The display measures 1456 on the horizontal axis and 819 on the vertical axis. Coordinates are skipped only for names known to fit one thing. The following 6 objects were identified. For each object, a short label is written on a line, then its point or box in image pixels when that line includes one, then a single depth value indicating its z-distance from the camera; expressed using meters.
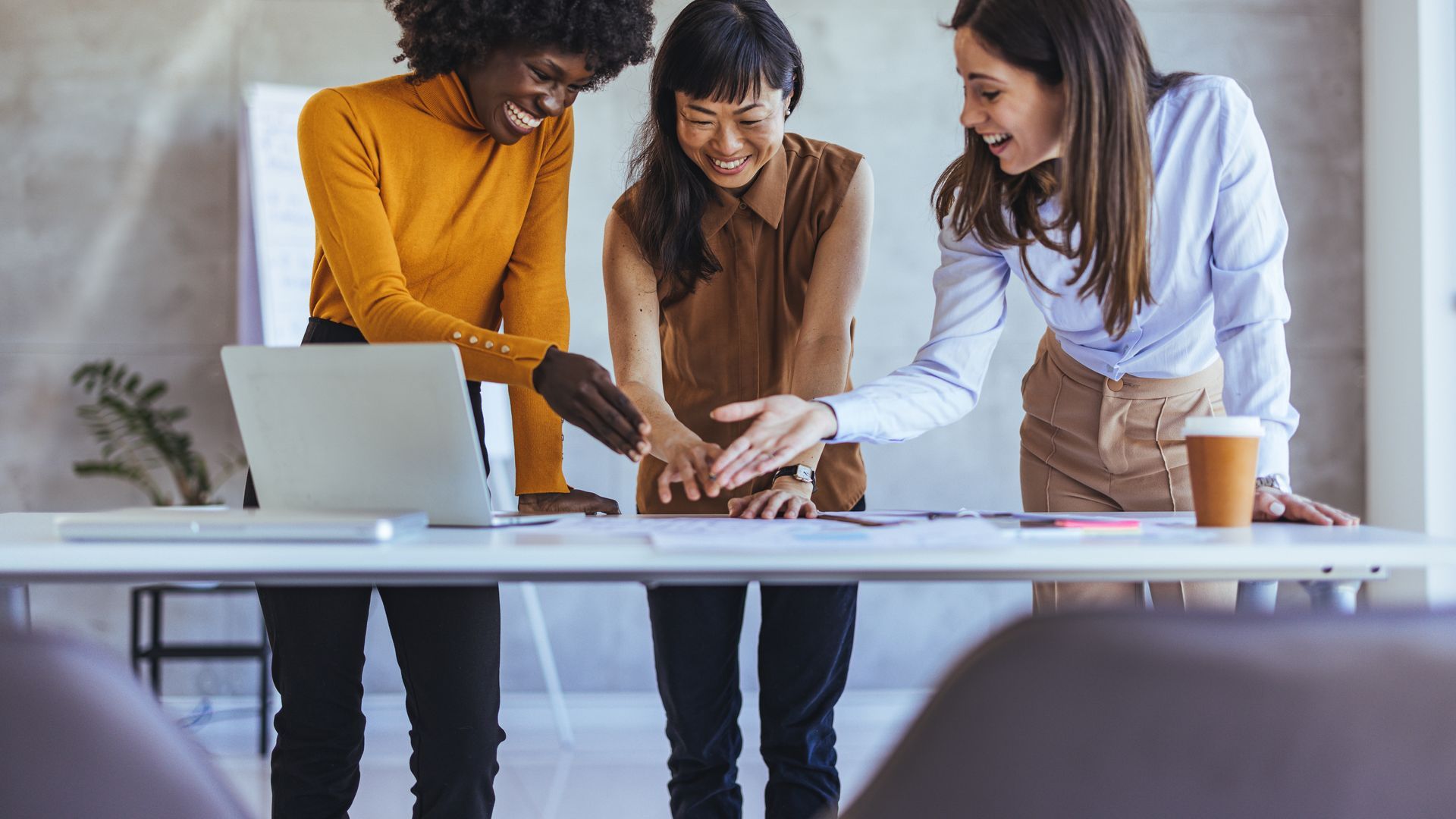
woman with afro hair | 1.42
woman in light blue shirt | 1.45
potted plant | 3.21
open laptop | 1.12
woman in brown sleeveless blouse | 1.65
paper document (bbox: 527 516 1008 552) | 0.99
